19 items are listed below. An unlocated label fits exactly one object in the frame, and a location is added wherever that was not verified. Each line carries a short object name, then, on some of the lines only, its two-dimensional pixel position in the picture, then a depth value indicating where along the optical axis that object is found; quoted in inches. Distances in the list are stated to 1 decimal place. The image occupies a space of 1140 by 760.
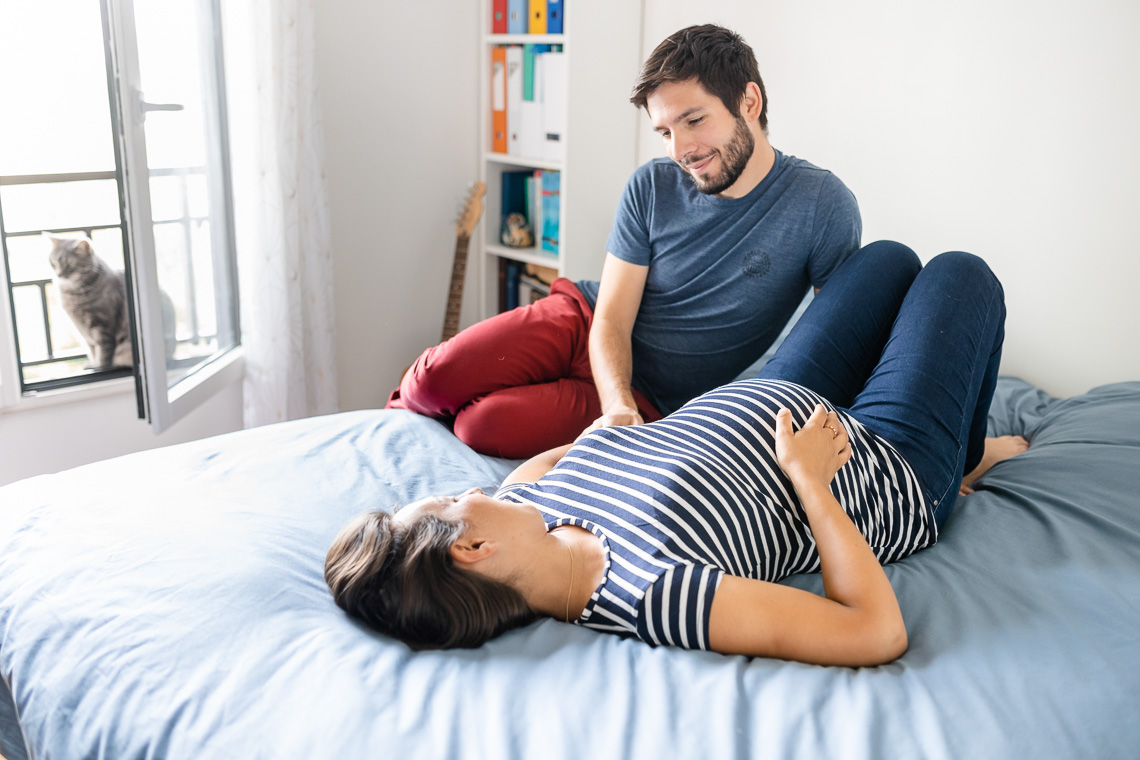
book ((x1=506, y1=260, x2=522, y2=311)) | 116.3
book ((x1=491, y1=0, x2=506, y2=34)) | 106.3
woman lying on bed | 35.7
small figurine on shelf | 111.3
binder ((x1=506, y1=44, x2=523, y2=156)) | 104.7
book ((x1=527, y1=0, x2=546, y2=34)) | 99.0
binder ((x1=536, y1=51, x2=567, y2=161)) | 98.2
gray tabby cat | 88.6
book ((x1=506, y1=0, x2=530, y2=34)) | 102.5
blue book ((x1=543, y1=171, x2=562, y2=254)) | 105.2
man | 63.7
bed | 31.3
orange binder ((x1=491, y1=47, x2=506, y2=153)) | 107.1
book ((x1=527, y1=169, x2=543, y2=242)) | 108.5
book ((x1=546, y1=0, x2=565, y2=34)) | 97.0
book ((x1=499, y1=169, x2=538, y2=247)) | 113.0
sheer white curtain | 85.0
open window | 77.0
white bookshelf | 97.7
